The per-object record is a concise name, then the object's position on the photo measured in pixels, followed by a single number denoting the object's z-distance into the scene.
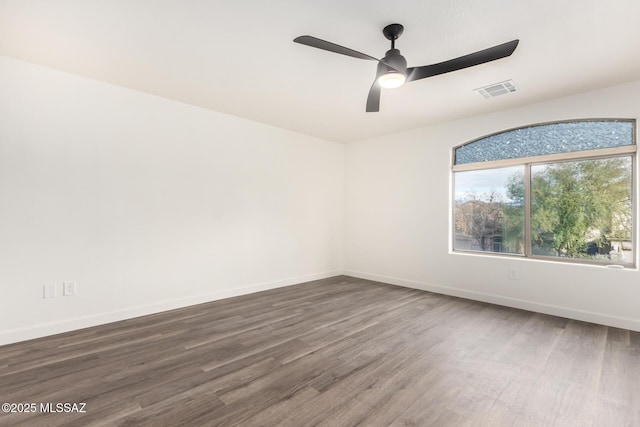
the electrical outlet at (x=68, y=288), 3.05
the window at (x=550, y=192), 3.38
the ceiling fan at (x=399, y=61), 2.14
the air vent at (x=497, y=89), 3.22
